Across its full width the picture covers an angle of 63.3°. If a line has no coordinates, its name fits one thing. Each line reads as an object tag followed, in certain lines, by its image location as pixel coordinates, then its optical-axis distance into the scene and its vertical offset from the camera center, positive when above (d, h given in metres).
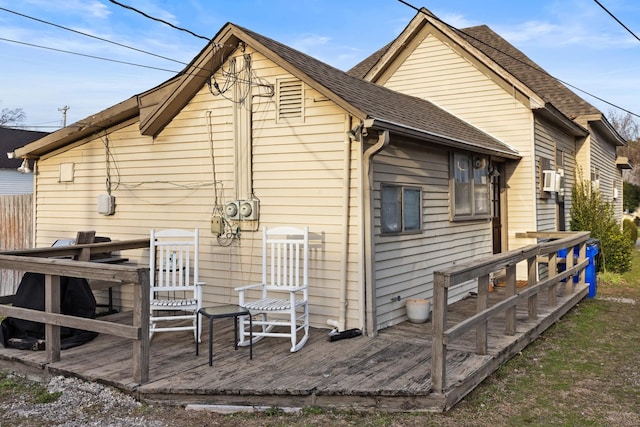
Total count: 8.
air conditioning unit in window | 10.16 +0.65
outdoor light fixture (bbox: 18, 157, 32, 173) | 8.70 +0.80
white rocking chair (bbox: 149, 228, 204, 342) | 5.44 -0.84
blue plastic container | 9.04 -0.98
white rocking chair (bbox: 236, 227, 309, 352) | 5.18 -0.78
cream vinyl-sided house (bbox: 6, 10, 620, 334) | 5.84 +0.53
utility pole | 37.25 +7.42
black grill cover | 5.46 -1.03
